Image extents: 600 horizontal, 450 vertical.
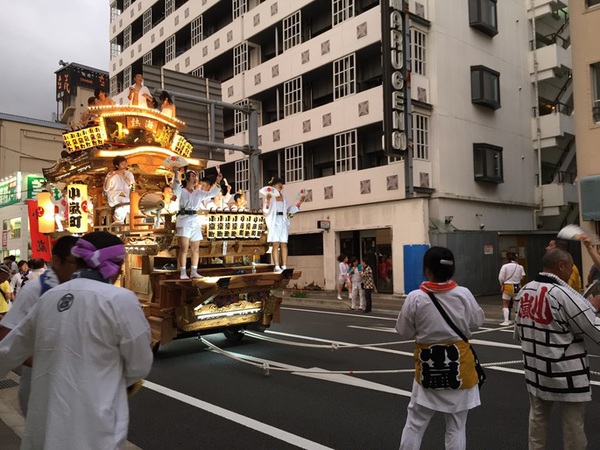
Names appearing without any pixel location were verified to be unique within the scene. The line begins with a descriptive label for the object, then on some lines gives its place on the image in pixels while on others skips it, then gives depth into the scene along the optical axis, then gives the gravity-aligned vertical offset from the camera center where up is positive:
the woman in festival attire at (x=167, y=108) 9.83 +2.88
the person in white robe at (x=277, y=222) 8.58 +0.42
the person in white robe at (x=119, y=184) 8.30 +1.11
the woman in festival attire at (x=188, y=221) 7.38 +0.40
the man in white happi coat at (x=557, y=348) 3.34 -0.77
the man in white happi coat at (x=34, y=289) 3.06 -0.26
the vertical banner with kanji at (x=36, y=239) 9.48 +0.22
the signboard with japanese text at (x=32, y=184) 29.58 +4.14
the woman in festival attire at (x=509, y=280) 11.99 -0.99
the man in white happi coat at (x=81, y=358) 2.40 -0.56
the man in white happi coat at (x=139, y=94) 9.44 +3.04
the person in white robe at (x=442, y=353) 3.38 -0.79
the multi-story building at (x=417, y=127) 18.64 +5.08
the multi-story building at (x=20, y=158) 35.66 +8.07
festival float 7.65 +0.29
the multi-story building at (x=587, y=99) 14.37 +4.25
